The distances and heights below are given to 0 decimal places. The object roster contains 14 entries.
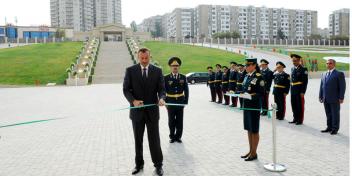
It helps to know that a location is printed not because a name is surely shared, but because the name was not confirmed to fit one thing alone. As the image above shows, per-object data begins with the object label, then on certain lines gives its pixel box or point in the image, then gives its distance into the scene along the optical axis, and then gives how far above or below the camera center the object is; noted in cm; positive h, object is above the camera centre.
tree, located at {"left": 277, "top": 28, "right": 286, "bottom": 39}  13450 +1036
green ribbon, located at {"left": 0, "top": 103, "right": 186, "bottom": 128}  560 -72
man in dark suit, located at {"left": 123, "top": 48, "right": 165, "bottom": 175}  570 -58
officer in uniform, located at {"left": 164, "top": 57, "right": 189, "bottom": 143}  821 -82
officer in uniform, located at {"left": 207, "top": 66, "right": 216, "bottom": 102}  1587 -95
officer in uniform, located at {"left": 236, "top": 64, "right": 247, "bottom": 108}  1205 -43
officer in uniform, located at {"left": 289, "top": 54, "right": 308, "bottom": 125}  1007 -83
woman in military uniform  640 -80
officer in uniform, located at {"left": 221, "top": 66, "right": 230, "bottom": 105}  1470 -89
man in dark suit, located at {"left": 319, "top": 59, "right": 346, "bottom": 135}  850 -83
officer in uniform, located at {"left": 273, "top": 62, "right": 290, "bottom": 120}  1074 -85
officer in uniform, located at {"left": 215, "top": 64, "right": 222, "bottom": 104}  1542 -88
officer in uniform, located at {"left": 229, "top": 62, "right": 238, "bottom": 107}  1374 -63
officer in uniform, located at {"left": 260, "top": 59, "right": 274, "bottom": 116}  1156 -44
